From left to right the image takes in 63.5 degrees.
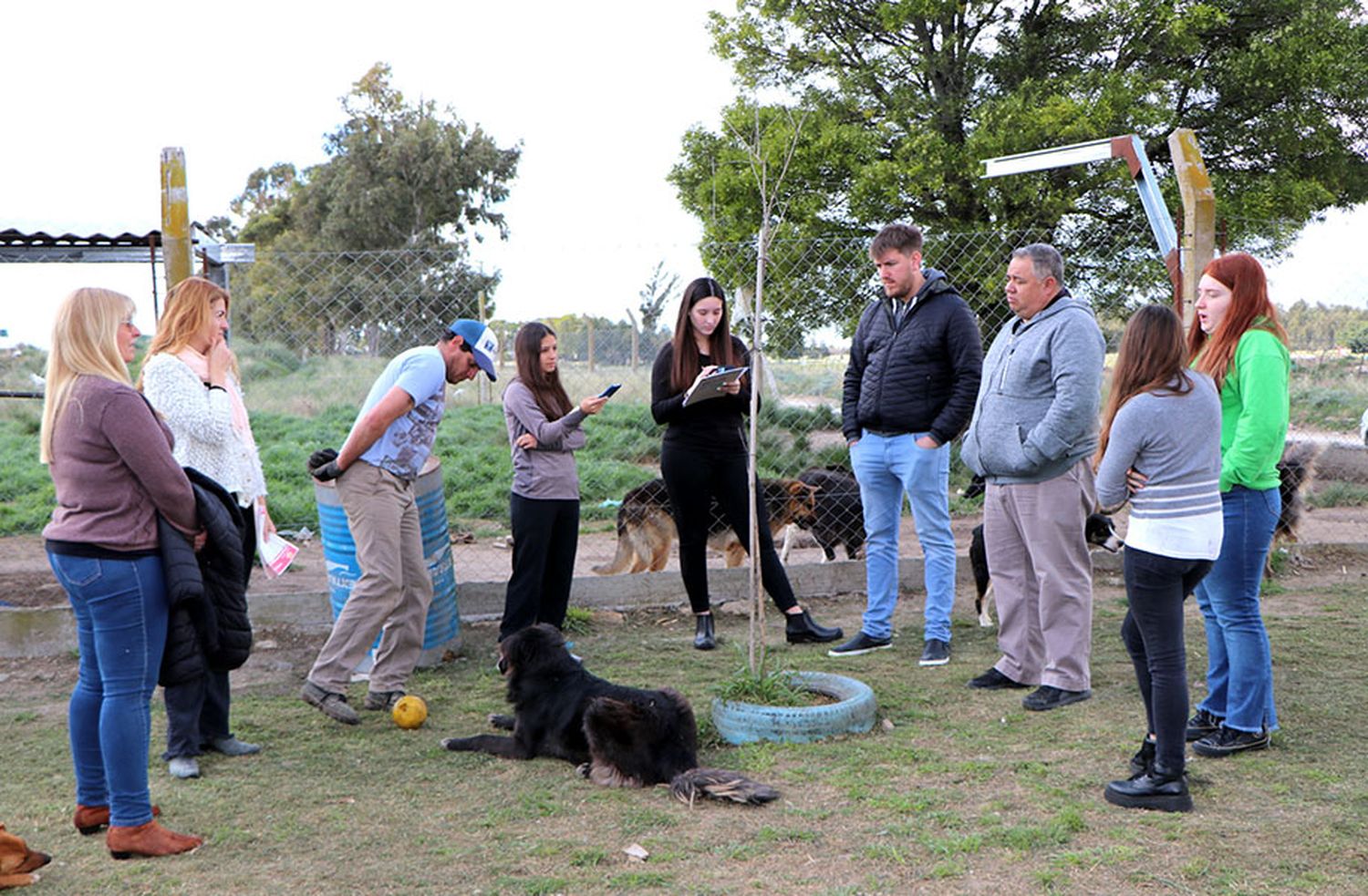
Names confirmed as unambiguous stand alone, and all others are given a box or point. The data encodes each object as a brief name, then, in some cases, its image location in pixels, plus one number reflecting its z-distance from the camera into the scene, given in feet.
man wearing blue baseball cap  14.47
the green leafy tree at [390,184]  97.91
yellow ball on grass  14.35
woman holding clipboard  17.51
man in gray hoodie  14.11
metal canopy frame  19.45
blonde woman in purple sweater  9.91
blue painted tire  13.38
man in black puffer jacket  16.51
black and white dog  18.83
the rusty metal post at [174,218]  17.62
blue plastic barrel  16.08
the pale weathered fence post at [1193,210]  19.84
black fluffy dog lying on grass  12.02
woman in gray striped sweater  10.80
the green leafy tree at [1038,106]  41.50
